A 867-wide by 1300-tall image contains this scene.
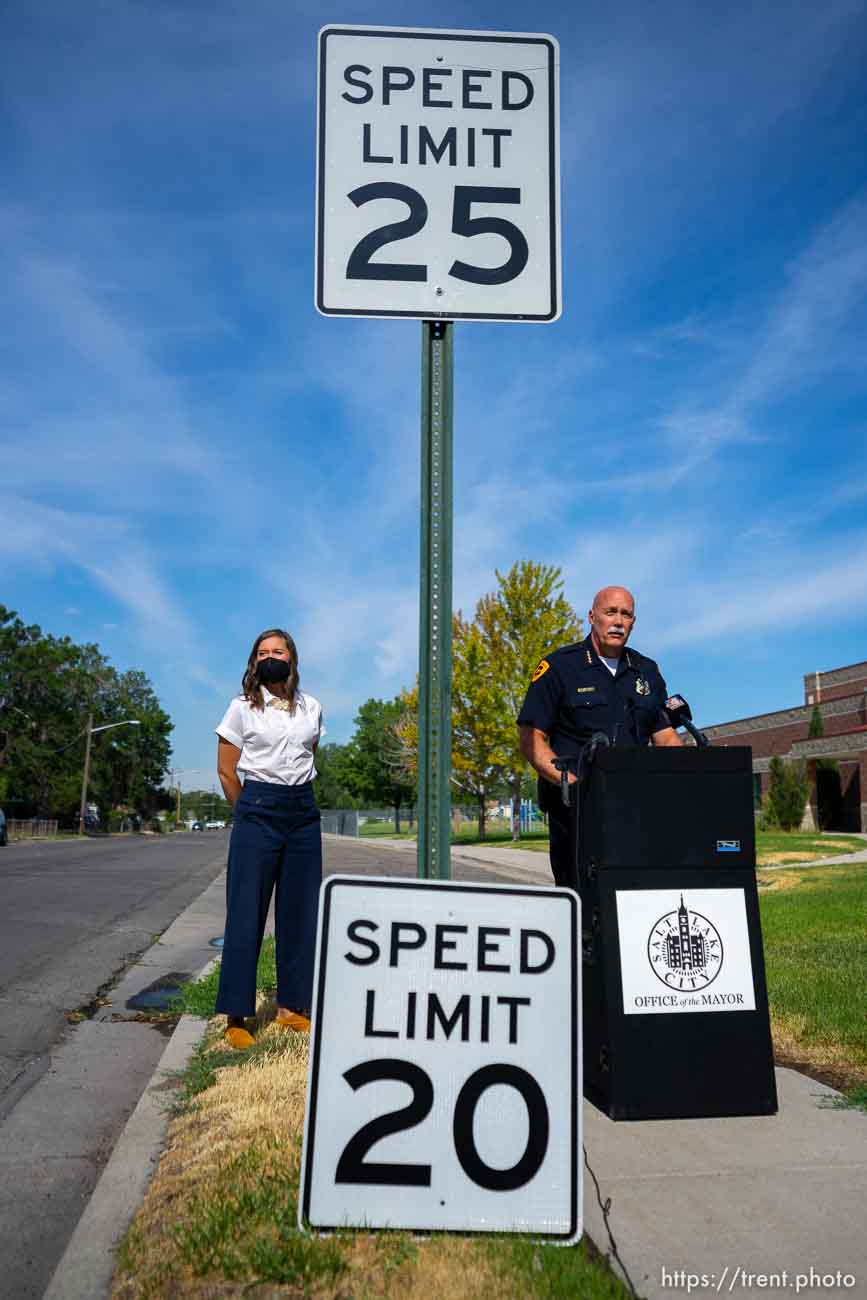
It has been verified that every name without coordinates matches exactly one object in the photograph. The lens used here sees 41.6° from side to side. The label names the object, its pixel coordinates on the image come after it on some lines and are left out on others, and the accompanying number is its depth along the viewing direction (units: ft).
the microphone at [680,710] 14.99
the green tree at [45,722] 253.24
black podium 12.34
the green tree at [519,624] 113.09
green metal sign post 10.09
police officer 15.39
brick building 124.88
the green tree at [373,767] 220.23
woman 16.43
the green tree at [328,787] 397.80
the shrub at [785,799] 112.98
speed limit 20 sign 8.63
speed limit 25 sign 10.78
